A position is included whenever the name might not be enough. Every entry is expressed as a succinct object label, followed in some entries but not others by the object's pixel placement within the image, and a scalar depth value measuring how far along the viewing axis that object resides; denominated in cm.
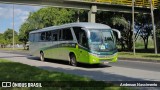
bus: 1950
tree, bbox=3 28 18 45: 14875
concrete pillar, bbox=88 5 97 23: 4194
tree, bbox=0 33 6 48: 13259
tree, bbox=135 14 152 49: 5366
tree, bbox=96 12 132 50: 5022
